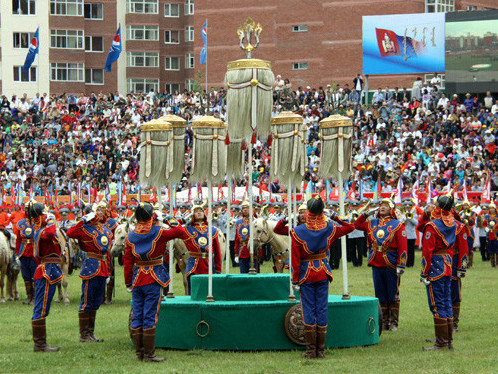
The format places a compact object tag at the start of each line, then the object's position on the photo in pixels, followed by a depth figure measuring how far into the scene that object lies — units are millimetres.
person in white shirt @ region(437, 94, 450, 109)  40925
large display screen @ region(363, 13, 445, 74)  48031
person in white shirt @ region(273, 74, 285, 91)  42594
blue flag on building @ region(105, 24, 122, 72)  55156
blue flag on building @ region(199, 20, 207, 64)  53522
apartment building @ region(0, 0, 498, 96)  64250
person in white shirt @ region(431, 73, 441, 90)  43206
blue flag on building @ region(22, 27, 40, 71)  56800
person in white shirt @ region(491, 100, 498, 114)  39719
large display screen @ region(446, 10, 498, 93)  45531
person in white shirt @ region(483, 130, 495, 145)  37547
